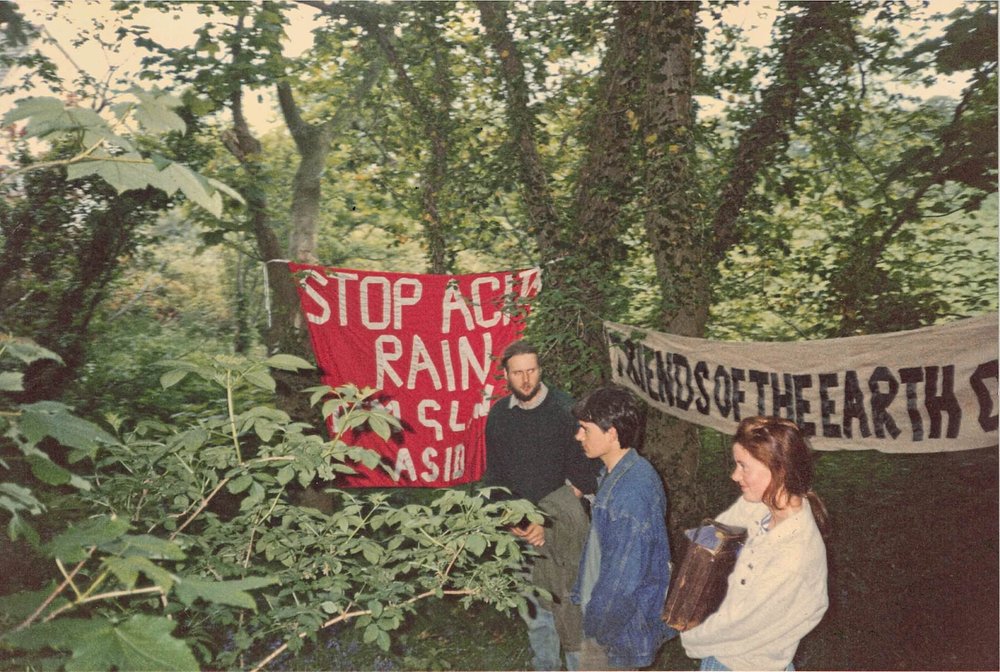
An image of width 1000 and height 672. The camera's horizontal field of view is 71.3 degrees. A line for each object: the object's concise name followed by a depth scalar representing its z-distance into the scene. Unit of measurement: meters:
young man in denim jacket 2.50
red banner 5.50
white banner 3.72
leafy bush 1.76
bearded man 3.29
